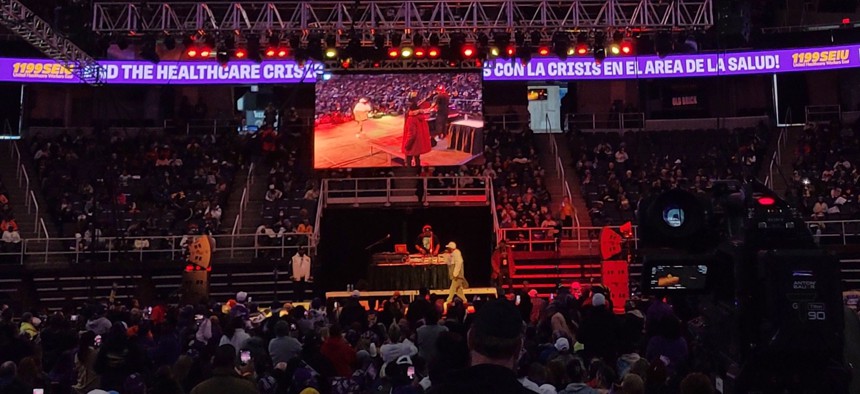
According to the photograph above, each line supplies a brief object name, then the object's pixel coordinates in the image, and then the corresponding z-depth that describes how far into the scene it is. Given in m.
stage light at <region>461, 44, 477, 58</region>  21.53
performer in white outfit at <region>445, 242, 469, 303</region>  18.80
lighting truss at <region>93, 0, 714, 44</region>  20.42
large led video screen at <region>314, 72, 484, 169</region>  25.25
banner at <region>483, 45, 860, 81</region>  28.36
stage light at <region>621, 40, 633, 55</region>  21.82
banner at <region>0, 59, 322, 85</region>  27.73
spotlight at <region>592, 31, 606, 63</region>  21.59
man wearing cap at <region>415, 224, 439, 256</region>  20.48
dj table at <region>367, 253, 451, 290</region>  20.11
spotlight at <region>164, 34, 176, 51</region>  20.89
